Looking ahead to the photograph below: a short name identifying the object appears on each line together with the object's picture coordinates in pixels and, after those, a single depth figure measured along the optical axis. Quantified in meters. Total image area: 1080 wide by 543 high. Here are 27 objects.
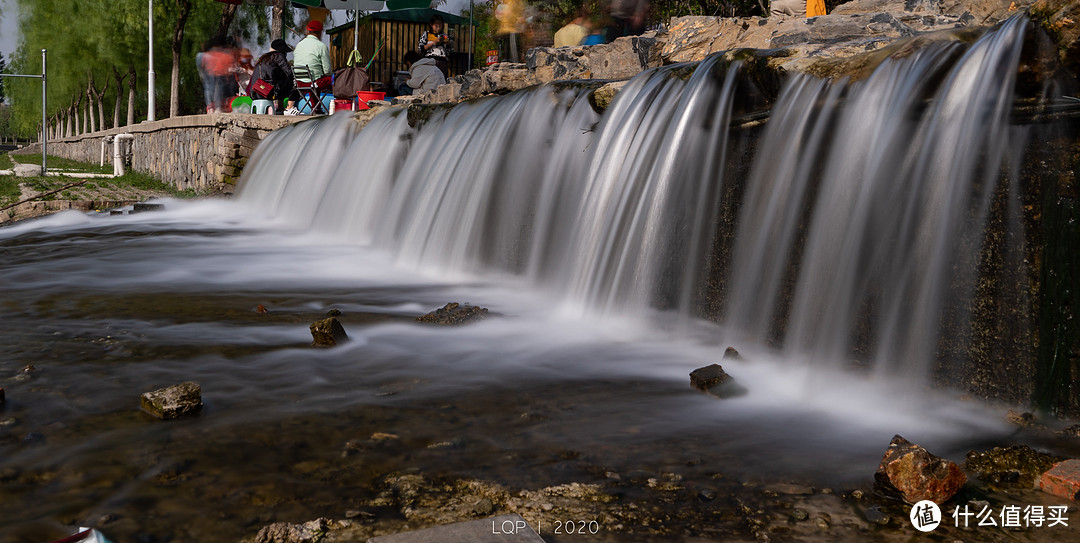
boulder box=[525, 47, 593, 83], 9.60
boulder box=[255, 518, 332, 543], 1.75
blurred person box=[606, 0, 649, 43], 12.14
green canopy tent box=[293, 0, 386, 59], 17.71
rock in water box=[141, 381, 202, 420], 2.46
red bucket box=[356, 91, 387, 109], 14.04
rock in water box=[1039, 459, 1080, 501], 2.01
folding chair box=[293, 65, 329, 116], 14.23
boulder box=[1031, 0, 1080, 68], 2.60
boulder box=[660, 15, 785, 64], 7.99
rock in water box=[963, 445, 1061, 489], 2.11
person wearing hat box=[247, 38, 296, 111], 14.22
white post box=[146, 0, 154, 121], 19.77
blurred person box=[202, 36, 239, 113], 18.09
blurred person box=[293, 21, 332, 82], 13.98
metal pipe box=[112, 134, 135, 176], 18.91
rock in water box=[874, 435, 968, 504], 1.96
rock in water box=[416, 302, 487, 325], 4.08
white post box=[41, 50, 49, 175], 18.02
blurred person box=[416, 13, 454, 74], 14.39
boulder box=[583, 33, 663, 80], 8.76
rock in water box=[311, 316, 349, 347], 3.47
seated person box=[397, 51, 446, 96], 14.10
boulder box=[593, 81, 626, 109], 5.16
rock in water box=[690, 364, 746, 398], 2.90
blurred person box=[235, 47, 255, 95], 18.83
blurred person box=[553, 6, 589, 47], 12.48
